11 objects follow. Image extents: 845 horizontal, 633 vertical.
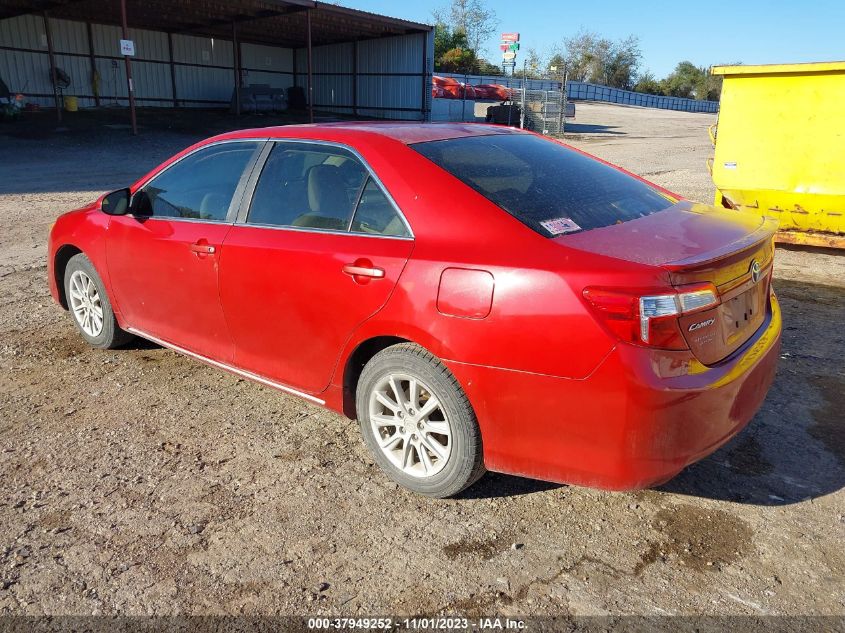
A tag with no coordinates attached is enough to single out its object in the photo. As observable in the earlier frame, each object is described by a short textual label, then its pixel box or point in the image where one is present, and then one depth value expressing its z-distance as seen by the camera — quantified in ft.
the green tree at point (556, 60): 268.41
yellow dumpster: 23.53
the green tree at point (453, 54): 199.72
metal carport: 86.58
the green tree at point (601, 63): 280.72
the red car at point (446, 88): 128.88
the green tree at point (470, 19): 265.75
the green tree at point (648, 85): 266.36
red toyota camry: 7.98
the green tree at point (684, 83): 263.66
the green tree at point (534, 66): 245.04
